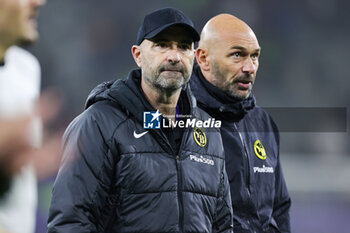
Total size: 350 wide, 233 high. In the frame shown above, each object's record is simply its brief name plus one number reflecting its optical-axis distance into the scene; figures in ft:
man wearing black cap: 36.84
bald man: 38.25
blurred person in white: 23.31
